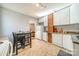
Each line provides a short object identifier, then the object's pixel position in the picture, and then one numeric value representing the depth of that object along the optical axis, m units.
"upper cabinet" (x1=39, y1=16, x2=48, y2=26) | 2.76
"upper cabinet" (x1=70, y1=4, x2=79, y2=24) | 1.51
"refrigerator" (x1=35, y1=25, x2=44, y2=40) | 3.04
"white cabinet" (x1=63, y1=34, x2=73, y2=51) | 1.61
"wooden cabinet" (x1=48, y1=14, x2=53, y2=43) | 2.47
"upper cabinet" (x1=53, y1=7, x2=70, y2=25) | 1.78
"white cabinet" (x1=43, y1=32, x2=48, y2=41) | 2.69
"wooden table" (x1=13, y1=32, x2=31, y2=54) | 1.52
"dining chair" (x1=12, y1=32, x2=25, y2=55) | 1.49
